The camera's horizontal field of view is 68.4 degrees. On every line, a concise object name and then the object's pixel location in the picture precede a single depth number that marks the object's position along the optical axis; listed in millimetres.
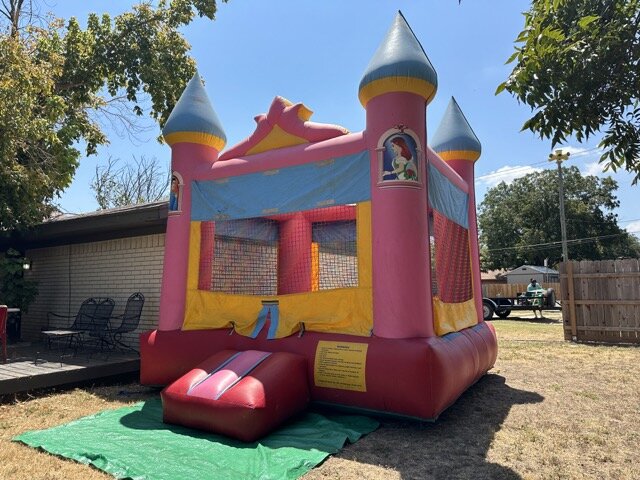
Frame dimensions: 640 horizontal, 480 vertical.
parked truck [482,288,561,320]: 17219
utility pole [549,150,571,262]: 20359
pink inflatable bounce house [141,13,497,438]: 4352
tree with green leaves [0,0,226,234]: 7605
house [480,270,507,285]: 37753
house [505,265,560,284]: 30500
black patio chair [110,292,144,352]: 7116
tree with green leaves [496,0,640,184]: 1899
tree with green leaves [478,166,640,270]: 39062
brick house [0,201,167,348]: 7414
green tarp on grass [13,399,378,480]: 3350
